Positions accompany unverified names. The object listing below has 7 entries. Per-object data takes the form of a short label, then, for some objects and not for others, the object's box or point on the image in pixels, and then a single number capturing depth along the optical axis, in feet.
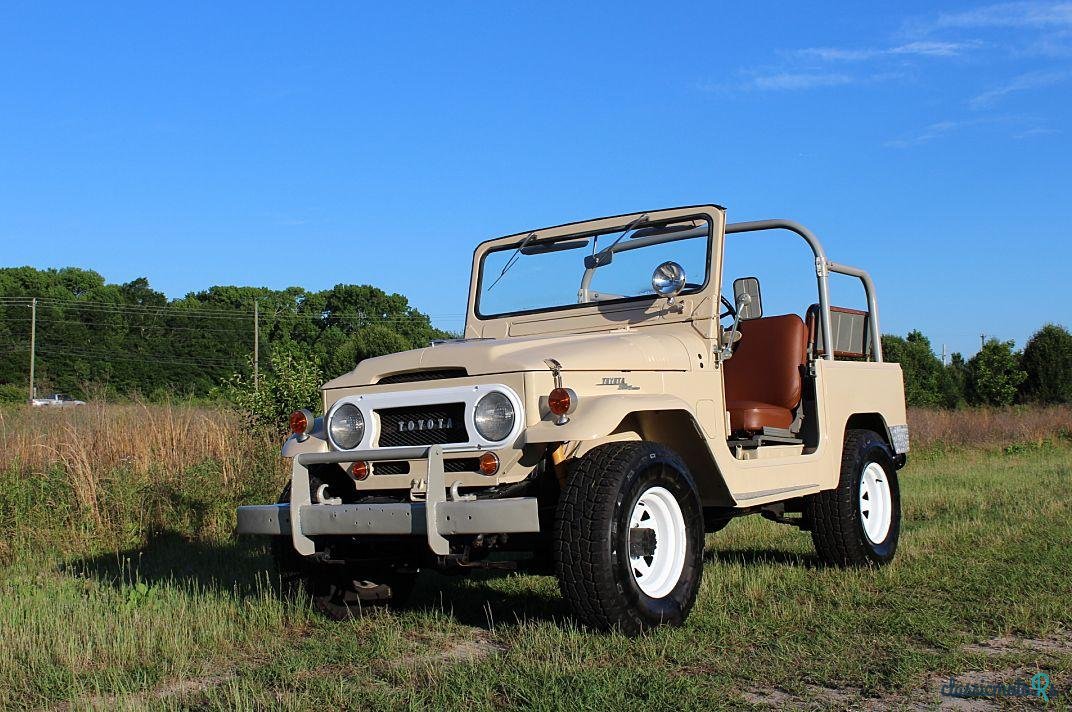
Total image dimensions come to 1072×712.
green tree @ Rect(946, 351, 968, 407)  102.99
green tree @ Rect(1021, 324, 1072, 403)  96.68
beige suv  14.05
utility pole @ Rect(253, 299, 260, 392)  132.57
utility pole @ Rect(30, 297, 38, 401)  130.25
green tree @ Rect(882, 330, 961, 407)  98.73
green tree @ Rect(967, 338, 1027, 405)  96.32
